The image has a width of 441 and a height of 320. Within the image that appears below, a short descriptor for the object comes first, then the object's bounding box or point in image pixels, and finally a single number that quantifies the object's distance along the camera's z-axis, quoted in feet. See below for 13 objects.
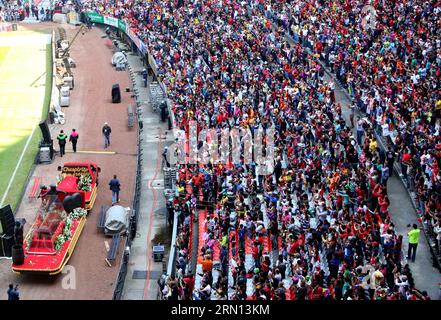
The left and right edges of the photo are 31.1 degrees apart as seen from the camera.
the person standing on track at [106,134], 143.43
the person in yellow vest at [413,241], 82.79
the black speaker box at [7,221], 98.73
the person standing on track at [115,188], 115.14
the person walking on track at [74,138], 138.72
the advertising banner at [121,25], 211.20
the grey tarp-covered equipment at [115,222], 105.91
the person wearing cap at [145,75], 194.49
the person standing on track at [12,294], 83.87
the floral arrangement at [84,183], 113.19
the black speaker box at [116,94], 177.68
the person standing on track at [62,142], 135.44
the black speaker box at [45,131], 135.74
